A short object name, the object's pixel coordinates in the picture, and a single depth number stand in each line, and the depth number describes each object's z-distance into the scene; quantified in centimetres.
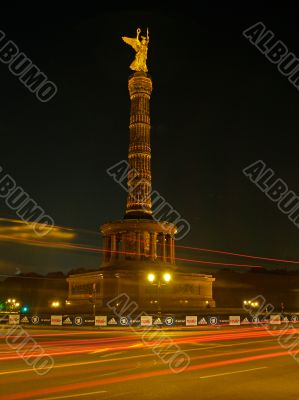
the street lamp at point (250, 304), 5458
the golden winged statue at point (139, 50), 6247
